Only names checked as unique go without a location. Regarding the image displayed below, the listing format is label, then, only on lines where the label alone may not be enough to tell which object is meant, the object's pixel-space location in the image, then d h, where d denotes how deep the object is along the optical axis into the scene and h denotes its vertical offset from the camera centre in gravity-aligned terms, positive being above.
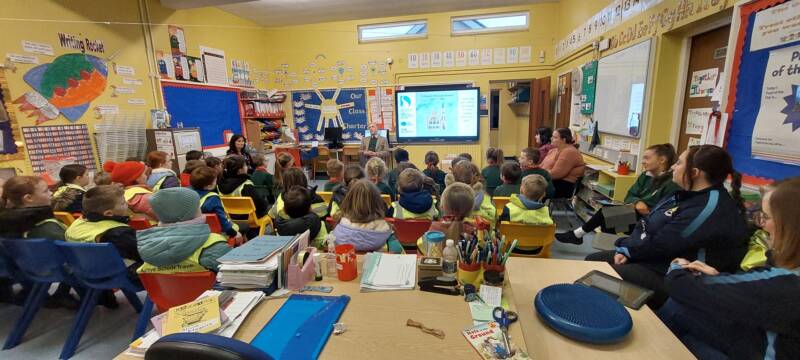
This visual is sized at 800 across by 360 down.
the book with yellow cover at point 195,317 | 1.00 -0.60
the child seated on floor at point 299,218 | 2.02 -0.60
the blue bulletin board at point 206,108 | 5.34 +0.19
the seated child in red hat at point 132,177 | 2.65 -0.51
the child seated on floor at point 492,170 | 3.75 -0.63
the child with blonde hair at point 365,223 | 1.82 -0.59
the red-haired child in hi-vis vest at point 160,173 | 2.98 -0.50
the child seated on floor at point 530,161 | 3.61 -0.53
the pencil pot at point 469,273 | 1.24 -0.58
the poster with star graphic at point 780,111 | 1.93 -0.02
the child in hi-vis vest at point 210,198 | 2.47 -0.57
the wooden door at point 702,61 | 2.72 +0.40
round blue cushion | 0.98 -0.62
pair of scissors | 1.02 -0.63
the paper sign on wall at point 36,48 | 3.51 +0.79
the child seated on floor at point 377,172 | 3.17 -0.53
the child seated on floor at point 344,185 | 2.58 -0.55
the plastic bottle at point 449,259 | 1.30 -0.56
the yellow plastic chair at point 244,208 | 2.97 -0.79
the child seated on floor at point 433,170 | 3.79 -0.62
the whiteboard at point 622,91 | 3.48 +0.22
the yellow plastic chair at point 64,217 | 2.51 -0.69
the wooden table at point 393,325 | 0.94 -0.64
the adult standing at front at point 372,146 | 6.92 -0.63
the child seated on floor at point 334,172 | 3.37 -0.54
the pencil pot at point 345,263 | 1.35 -0.58
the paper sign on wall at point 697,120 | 2.86 -0.10
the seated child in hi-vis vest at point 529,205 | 2.26 -0.63
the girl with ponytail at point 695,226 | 1.58 -0.56
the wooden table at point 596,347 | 0.96 -0.68
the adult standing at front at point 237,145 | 4.89 -0.38
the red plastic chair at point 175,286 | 1.50 -0.75
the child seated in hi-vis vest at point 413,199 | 2.32 -0.57
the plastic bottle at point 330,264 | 1.38 -0.60
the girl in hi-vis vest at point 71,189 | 2.66 -0.54
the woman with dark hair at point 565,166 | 3.87 -0.61
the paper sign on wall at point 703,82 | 2.81 +0.22
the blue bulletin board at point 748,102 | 2.10 +0.04
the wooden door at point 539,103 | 6.70 +0.18
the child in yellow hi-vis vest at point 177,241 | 1.44 -0.51
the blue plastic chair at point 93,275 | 1.81 -0.86
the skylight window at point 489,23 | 6.80 +1.81
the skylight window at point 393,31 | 7.15 +1.78
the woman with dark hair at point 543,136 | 5.00 -0.36
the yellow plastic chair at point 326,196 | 3.15 -0.73
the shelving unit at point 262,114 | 7.06 +0.09
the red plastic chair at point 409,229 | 2.24 -0.76
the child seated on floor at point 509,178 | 3.13 -0.61
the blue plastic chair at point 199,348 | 0.63 -0.42
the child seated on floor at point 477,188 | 2.44 -0.57
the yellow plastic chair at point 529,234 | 2.23 -0.80
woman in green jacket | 2.62 -0.56
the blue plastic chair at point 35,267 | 1.94 -0.85
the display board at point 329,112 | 7.69 +0.11
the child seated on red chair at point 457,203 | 1.84 -0.48
